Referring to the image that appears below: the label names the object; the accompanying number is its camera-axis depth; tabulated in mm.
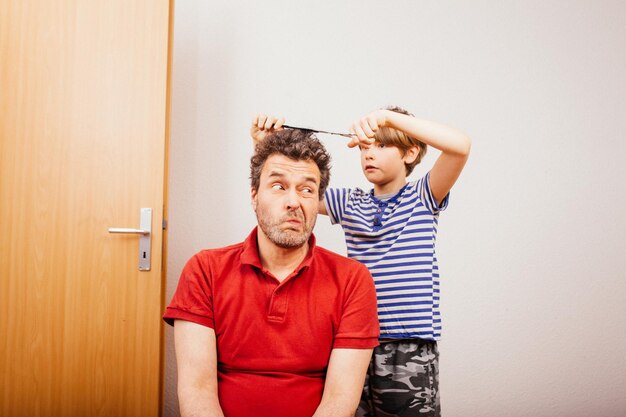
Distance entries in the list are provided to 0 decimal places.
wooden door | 1615
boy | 1254
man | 1098
